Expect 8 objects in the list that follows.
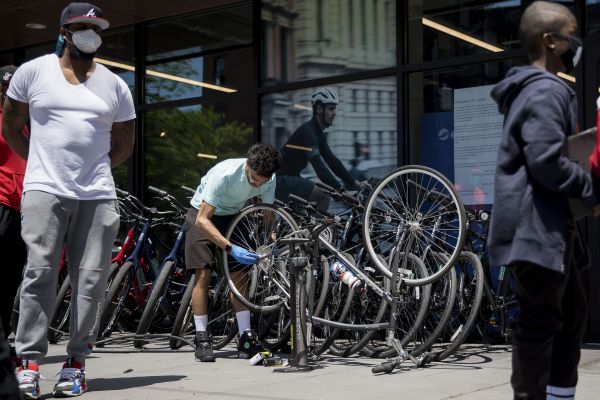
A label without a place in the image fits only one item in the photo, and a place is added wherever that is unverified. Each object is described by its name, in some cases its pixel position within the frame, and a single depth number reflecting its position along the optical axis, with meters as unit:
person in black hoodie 3.21
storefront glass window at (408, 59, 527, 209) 7.73
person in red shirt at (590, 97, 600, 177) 3.23
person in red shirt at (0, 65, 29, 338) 5.20
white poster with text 7.73
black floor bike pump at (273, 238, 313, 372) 5.89
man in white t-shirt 4.79
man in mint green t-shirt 6.39
